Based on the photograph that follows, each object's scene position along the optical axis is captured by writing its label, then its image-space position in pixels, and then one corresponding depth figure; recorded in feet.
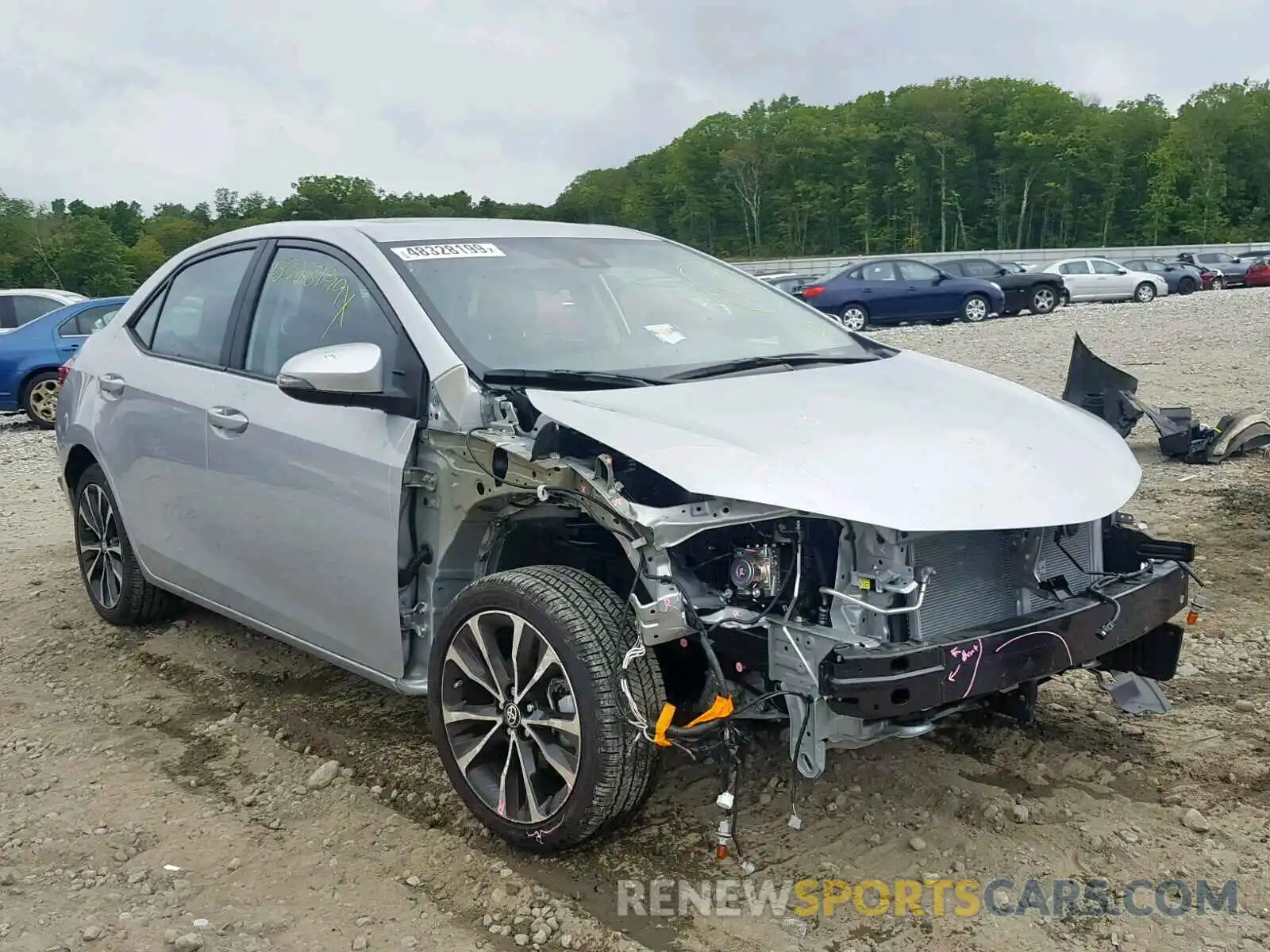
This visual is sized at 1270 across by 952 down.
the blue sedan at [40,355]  45.52
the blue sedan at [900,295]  74.59
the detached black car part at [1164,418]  24.54
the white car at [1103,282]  98.32
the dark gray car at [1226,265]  123.03
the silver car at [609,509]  9.40
